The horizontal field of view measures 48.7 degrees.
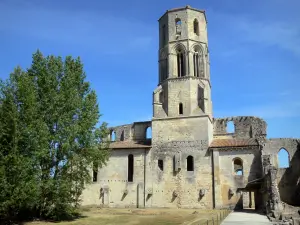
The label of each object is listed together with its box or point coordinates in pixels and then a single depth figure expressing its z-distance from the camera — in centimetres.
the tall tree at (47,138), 2045
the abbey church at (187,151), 3303
